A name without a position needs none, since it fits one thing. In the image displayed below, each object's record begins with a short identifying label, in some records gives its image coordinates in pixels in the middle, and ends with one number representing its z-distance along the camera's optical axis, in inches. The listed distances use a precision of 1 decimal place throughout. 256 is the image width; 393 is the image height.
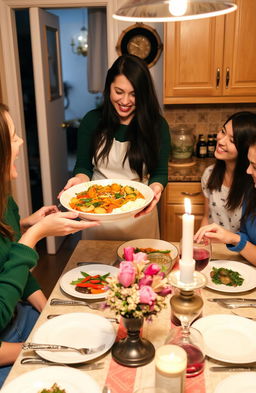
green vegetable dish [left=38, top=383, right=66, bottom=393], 37.9
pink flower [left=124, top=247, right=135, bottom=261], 41.4
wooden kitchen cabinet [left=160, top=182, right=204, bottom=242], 115.0
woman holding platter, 80.4
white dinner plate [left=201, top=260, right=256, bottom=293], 54.8
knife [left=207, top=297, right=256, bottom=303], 52.3
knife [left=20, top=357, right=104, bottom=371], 41.9
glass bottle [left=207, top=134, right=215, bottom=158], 130.1
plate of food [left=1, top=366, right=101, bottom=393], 38.4
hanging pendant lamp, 42.7
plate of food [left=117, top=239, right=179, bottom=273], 58.2
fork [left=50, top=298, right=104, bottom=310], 51.8
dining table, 39.8
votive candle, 34.6
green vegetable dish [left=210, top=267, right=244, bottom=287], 56.1
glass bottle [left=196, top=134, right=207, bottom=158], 130.1
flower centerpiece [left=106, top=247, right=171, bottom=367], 37.5
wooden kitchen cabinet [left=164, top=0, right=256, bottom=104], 111.8
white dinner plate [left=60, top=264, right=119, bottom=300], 53.6
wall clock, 124.6
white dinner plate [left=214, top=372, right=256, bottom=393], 38.1
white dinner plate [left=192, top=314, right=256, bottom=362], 42.8
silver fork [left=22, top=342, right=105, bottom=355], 42.6
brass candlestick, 39.1
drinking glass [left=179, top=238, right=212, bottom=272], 48.4
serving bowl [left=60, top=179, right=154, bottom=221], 57.2
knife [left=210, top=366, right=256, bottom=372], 40.9
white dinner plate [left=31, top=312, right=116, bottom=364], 42.7
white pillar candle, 36.1
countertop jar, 126.0
